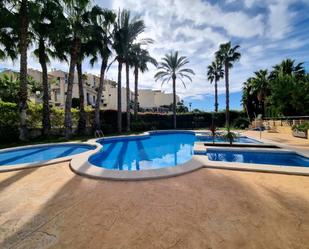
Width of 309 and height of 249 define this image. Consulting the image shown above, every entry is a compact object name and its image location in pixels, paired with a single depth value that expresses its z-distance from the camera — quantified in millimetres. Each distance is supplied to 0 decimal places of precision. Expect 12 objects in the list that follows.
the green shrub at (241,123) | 24953
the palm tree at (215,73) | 31795
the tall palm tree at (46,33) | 13555
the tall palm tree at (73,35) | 14695
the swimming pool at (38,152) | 9062
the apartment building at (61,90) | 35531
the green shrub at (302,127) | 13004
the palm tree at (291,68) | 26594
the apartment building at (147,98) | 56281
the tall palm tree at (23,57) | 12359
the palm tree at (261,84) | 29391
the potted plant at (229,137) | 10627
